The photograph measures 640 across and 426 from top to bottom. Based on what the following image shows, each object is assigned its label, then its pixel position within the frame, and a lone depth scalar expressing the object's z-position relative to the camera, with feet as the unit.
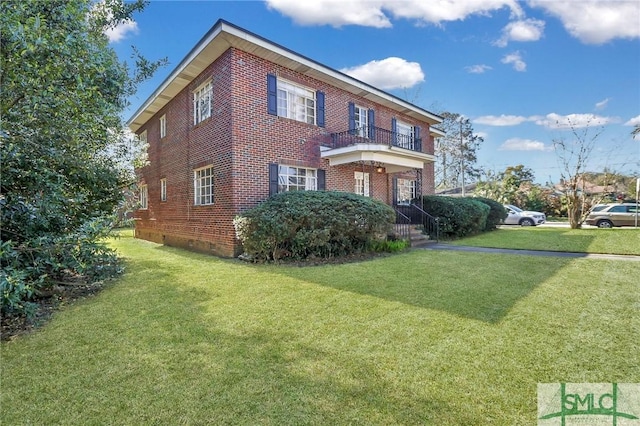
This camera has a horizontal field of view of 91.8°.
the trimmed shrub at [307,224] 25.77
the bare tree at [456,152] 125.08
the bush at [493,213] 52.13
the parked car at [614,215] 55.36
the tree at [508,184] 96.02
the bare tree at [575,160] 52.80
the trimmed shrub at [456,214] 42.68
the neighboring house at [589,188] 52.75
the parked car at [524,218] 70.13
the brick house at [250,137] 30.12
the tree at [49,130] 12.07
